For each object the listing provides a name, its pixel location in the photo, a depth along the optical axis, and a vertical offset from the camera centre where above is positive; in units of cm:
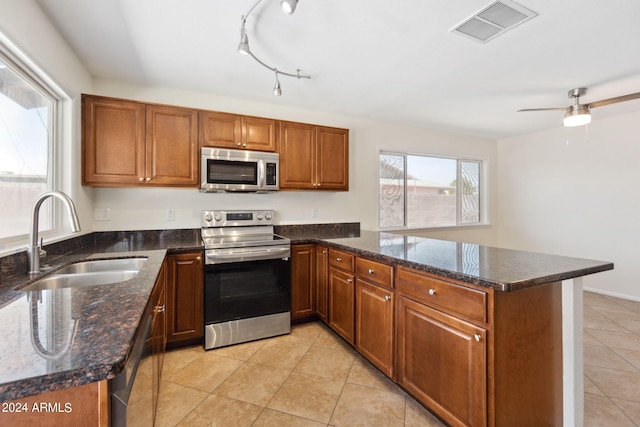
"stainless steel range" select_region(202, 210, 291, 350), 243 -65
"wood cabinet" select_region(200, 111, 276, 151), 271 +81
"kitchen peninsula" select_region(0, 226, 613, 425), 104 -49
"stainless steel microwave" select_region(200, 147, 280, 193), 267 +43
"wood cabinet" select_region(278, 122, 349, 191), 306 +64
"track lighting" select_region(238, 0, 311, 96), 134 +111
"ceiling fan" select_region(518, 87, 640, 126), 276 +99
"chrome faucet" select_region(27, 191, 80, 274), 140 -10
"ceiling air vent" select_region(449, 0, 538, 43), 168 +121
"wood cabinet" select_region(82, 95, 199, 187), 236 +61
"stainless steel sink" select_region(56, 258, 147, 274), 174 -33
